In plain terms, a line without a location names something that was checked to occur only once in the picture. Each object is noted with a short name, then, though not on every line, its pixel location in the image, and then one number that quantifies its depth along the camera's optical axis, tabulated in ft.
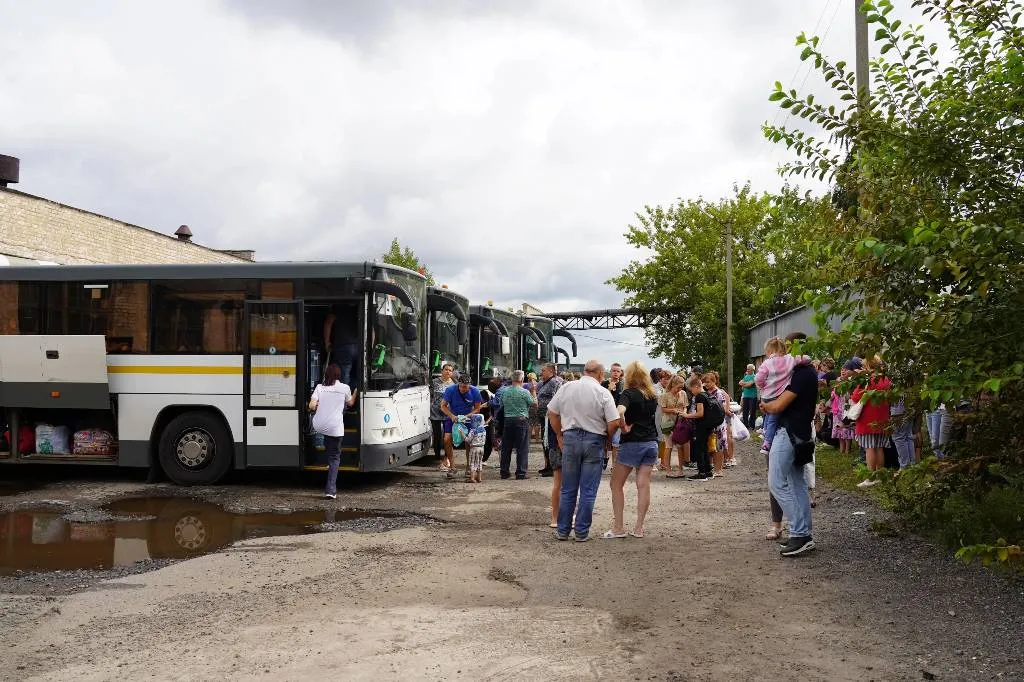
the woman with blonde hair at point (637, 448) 32.76
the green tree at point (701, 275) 166.40
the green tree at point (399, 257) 186.70
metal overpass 312.15
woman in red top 40.98
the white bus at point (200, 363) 44.68
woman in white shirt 41.70
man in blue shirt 48.39
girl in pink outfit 29.53
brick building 96.73
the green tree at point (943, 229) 19.98
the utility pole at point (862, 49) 51.01
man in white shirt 32.32
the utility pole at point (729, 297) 137.80
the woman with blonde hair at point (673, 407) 52.70
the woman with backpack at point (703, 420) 50.37
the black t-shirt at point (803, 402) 28.78
